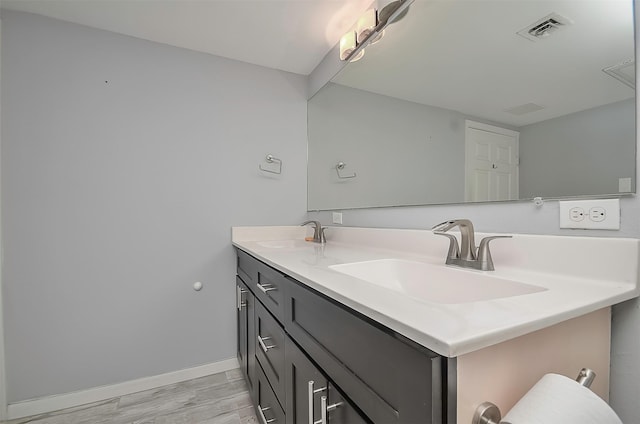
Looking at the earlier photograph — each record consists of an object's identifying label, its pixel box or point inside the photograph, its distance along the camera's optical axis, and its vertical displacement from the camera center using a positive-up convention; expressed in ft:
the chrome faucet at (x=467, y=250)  2.82 -0.44
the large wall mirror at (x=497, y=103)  2.31 +1.21
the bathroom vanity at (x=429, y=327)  1.35 -0.77
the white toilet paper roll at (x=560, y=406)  1.29 -0.95
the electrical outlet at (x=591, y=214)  2.23 -0.04
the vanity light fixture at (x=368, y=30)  4.37 +3.15
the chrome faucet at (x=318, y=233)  6.06 -0.53
